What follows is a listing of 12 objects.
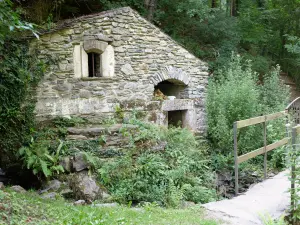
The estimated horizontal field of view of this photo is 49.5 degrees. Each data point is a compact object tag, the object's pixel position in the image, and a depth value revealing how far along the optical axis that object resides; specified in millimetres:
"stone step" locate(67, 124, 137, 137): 7353
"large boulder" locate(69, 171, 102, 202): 6072
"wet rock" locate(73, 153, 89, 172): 6664
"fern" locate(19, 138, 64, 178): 6387
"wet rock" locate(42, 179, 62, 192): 6309
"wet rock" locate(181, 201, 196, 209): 5826
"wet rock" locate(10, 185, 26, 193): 5641
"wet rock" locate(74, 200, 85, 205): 5451
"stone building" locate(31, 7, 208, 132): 7723
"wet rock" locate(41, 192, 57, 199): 5821
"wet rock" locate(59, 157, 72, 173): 6711
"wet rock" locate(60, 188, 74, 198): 6172
